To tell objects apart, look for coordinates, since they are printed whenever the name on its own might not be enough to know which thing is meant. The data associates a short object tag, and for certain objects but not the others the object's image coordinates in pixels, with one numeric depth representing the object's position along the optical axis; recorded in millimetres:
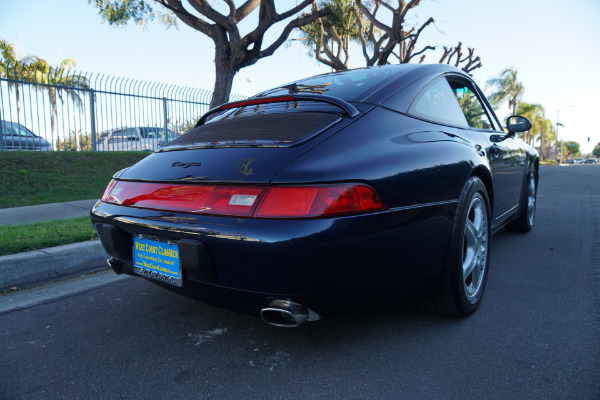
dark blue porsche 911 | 1566
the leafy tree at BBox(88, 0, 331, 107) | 9812
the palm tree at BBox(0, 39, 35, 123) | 8805
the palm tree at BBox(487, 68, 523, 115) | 41844
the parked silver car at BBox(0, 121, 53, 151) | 8758
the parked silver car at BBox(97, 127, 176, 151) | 10969
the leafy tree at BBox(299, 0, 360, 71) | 17406
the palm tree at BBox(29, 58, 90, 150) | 9289
